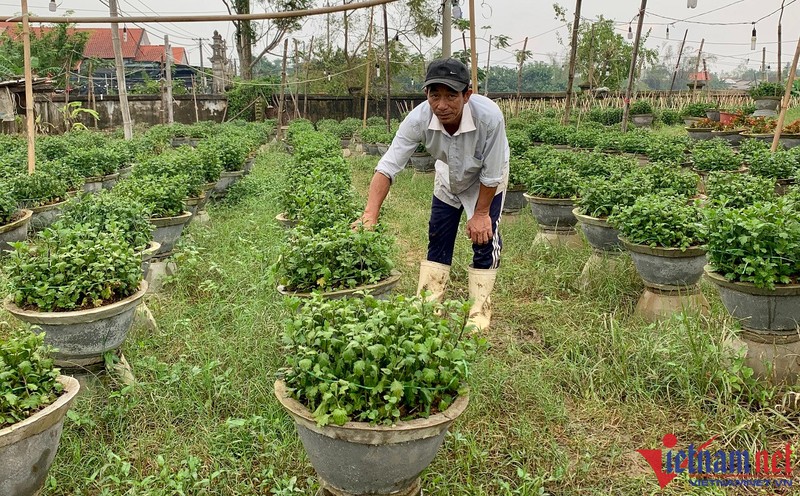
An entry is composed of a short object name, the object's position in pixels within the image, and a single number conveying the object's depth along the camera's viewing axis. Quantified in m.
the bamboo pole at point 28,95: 6.46
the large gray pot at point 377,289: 3.08
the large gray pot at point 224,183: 9.08
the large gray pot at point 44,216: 6.12
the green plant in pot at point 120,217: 4.29
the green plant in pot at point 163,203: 5.18
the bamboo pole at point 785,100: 7.28
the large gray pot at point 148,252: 4.18
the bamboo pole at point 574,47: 11.82
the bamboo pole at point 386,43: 17.14
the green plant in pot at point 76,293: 3.10
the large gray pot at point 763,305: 3.15
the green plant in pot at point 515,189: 6.87
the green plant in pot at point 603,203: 4.73
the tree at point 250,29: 31.28
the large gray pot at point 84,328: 3.04
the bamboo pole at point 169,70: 19.92
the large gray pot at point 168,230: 5.19
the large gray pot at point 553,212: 5.66
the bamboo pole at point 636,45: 11.35
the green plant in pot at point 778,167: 6.67
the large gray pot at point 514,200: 6.95
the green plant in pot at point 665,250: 4.00
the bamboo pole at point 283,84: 20.08
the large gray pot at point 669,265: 4.00
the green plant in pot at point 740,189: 4.61
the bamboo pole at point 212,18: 6.55
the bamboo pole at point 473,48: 7.08
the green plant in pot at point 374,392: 2.04
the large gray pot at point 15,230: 5.20
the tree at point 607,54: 26.89
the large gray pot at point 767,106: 19.42
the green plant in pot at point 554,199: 5.59
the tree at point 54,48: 26.31
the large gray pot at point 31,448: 2.13
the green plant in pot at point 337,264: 3.17
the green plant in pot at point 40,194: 5.96
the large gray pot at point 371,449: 2.03
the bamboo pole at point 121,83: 12.63
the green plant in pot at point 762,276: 3.11
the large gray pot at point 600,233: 4.80
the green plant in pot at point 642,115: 20.94
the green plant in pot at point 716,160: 7.41
